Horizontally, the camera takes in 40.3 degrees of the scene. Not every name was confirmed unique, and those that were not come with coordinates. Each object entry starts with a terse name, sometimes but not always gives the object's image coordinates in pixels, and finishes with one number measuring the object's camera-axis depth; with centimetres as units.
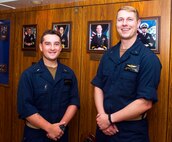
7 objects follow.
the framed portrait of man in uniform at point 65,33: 220
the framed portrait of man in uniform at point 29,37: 241
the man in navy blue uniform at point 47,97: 178
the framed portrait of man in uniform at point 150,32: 177
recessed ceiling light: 240
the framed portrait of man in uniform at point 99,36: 200
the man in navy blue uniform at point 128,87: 152
